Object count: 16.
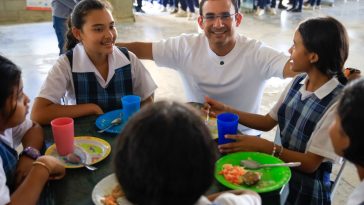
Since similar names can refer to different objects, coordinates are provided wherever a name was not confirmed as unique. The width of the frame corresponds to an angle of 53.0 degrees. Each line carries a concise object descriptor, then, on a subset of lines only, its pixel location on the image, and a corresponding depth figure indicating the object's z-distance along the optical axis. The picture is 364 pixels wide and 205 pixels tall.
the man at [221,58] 2.01
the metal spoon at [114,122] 1.55
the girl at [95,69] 1.83
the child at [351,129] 0.95
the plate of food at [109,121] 1.54
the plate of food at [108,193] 1.06
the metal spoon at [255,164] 1.23
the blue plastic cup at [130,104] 1.51
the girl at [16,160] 1.13
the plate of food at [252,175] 1.14
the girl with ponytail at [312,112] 1.39
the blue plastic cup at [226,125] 1.34
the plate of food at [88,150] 1.30
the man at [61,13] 3.54
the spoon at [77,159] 1.26
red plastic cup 1.30
